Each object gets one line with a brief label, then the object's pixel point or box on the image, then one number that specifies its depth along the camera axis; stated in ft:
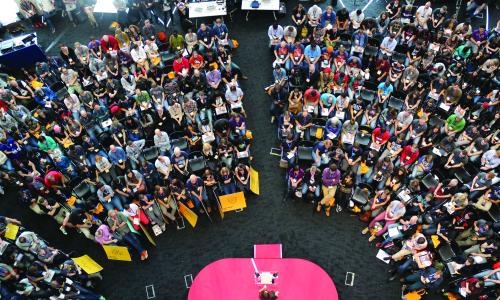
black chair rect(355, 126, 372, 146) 39.52
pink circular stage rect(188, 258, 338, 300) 30.32
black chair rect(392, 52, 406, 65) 47.04
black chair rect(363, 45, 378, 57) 48.26
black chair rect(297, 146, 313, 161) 39.27
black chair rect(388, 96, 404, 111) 42.47
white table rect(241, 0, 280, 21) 56.03
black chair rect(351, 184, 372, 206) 36.32
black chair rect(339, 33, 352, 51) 47.98
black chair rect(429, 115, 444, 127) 40.47
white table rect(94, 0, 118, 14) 58.70
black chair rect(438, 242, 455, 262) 33.27
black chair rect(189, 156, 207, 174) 38.83
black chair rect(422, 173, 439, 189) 35.83
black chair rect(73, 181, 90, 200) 37.22
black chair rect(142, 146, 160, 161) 40.14
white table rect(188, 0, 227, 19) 54.70
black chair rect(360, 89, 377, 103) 43.55
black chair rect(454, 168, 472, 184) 36.94
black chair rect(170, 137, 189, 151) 40.70
